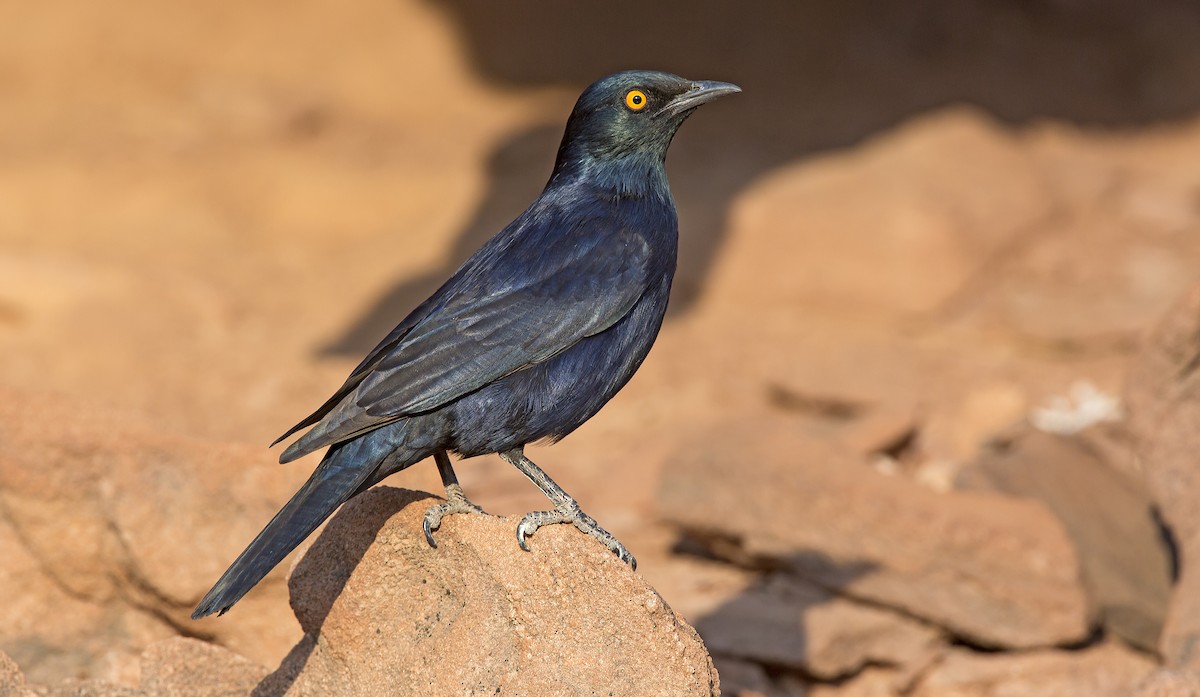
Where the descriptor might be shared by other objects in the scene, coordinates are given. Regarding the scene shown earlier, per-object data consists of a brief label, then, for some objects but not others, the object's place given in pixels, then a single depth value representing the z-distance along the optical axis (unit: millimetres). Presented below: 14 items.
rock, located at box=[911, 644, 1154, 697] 12000
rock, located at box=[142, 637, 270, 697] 9055
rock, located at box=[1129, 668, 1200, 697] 9359
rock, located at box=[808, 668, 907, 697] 12125
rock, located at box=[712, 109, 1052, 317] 22531
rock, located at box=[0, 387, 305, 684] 10500
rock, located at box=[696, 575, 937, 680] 11961
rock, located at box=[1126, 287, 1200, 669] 12016
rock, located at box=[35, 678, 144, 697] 8609
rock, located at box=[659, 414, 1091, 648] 12359
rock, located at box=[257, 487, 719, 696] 8258
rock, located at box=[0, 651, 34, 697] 8055
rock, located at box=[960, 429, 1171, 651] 12531
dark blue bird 8445
